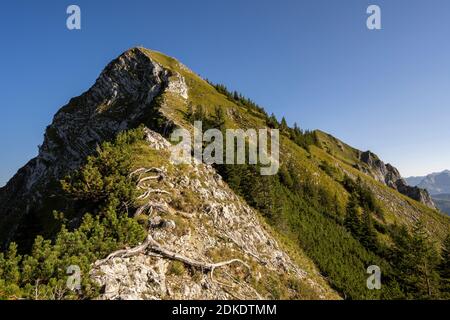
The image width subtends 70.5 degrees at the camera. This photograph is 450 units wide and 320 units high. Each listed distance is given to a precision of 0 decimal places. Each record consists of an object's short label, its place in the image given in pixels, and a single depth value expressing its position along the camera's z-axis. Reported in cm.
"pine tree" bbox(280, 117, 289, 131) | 14858
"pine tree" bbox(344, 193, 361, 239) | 8581
